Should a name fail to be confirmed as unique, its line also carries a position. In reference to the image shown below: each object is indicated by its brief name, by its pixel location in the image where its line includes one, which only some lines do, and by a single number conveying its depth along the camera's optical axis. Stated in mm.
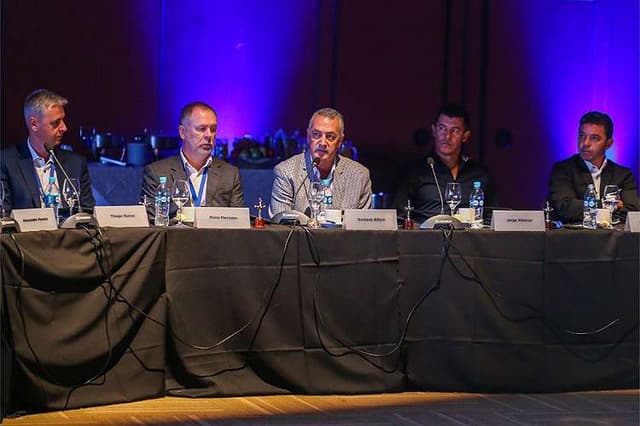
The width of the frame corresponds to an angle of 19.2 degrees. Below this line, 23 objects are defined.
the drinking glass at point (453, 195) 8129
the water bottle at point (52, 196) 7423
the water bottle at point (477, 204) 7870
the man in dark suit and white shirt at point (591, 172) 9281
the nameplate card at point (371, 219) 7410
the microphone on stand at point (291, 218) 7617
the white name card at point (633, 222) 7816
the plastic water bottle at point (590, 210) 7996
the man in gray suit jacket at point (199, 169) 8356
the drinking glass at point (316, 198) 7896
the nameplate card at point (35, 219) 6485
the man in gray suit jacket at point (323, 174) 8422
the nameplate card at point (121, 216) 6884
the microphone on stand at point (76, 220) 6758
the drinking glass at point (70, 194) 7324
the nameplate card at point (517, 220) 7590
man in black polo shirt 9068
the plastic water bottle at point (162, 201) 7557
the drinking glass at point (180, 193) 7597
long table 6721
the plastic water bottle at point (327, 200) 7927
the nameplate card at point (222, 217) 7144
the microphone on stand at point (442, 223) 7590
